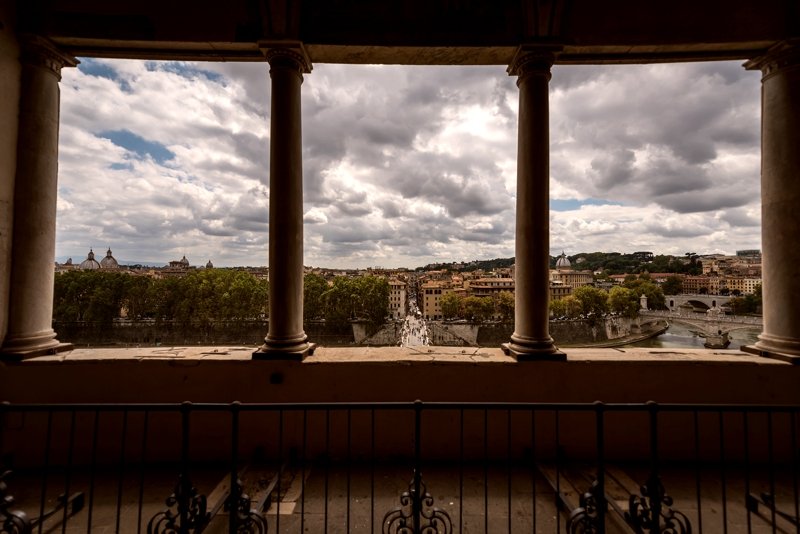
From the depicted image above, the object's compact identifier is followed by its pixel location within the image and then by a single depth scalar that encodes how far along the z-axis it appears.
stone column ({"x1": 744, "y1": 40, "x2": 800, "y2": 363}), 3.79
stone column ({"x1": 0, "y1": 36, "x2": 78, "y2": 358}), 3.86
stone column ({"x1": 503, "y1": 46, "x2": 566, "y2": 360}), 4.07
